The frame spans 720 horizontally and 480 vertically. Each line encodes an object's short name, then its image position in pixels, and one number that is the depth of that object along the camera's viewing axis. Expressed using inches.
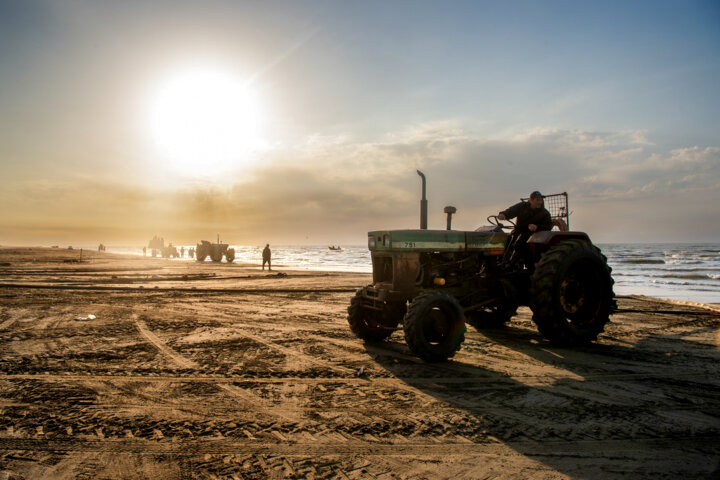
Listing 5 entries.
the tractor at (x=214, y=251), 1473.9
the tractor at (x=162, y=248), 2221.2
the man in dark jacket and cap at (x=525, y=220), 234.8
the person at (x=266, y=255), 975.0
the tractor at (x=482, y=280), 202.7
